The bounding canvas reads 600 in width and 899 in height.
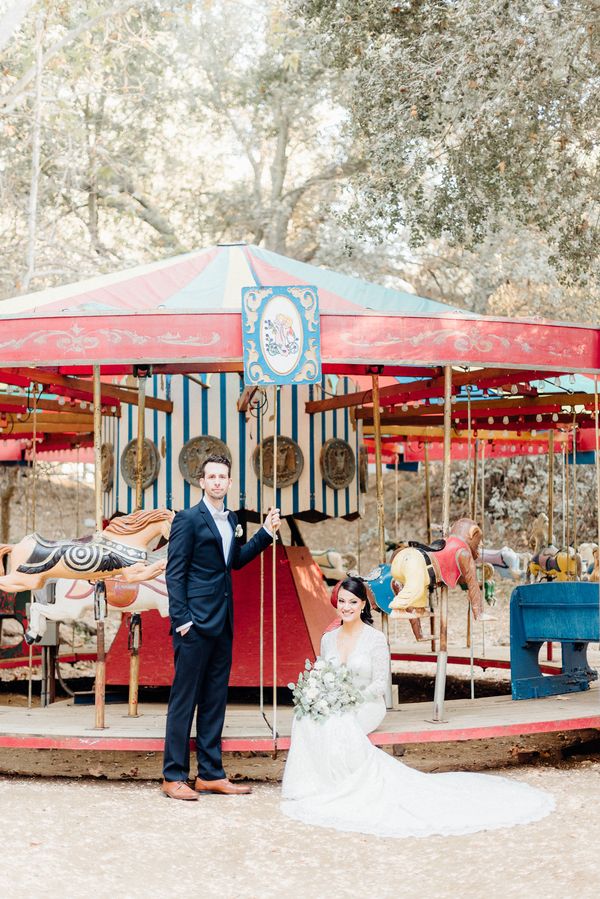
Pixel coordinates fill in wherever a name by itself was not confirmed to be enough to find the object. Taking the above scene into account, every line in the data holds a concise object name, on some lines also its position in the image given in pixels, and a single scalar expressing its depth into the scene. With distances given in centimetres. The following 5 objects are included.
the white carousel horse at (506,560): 1278
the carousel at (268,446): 679
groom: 619
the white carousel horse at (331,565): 1163
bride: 568
